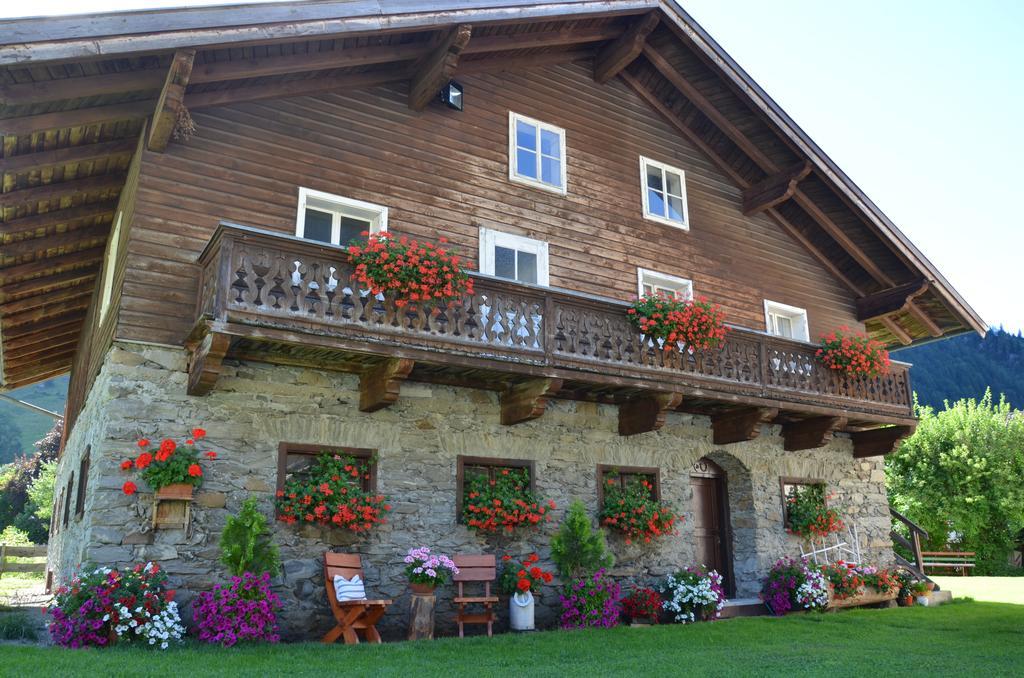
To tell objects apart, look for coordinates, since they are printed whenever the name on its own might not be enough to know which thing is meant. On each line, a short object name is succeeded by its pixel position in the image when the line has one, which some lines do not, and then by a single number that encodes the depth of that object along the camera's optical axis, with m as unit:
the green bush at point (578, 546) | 11.05
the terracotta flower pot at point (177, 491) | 9.00
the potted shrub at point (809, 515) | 14.27
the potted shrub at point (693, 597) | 11.74
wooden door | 14.08
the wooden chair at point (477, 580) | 10.11
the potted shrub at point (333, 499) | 9.76
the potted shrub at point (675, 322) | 11.79
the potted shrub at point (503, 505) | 10.96
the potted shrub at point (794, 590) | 12.98
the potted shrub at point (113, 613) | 8.02
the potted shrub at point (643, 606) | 11.34
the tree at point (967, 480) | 28.97
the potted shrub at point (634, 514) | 12.18
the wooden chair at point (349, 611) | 9.09
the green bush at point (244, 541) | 8.76
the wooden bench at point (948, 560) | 28.83
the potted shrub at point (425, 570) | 9.77
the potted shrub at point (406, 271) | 9.58
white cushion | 9.16
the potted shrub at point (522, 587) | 10.58
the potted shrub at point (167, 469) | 8.99
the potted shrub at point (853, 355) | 14.02
